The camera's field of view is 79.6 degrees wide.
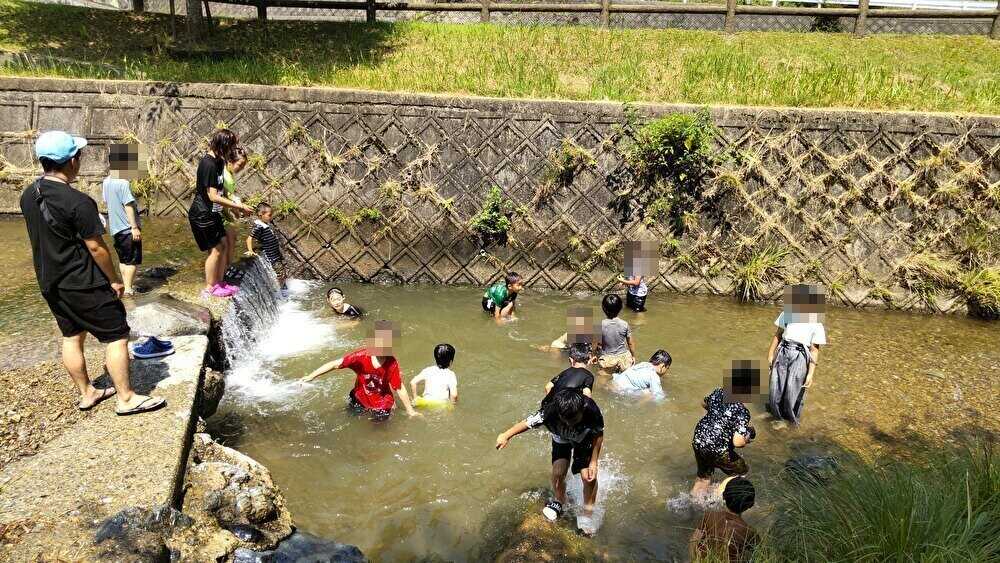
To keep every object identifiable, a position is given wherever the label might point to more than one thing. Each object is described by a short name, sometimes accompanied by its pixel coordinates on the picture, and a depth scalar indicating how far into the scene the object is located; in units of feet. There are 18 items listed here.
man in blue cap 13.33
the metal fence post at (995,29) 48.40
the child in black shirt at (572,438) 15.21
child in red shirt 19.43
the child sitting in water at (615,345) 25.09
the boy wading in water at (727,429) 17.31
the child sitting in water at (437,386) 21.65
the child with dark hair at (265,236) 30.60
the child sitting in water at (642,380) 23.65
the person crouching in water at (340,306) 28.89
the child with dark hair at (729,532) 13.33
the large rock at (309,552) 13.61
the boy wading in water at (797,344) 20.93
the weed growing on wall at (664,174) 33.73
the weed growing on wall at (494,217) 34.63
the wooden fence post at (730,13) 50.44
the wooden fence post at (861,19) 49.57
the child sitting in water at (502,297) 30.35
